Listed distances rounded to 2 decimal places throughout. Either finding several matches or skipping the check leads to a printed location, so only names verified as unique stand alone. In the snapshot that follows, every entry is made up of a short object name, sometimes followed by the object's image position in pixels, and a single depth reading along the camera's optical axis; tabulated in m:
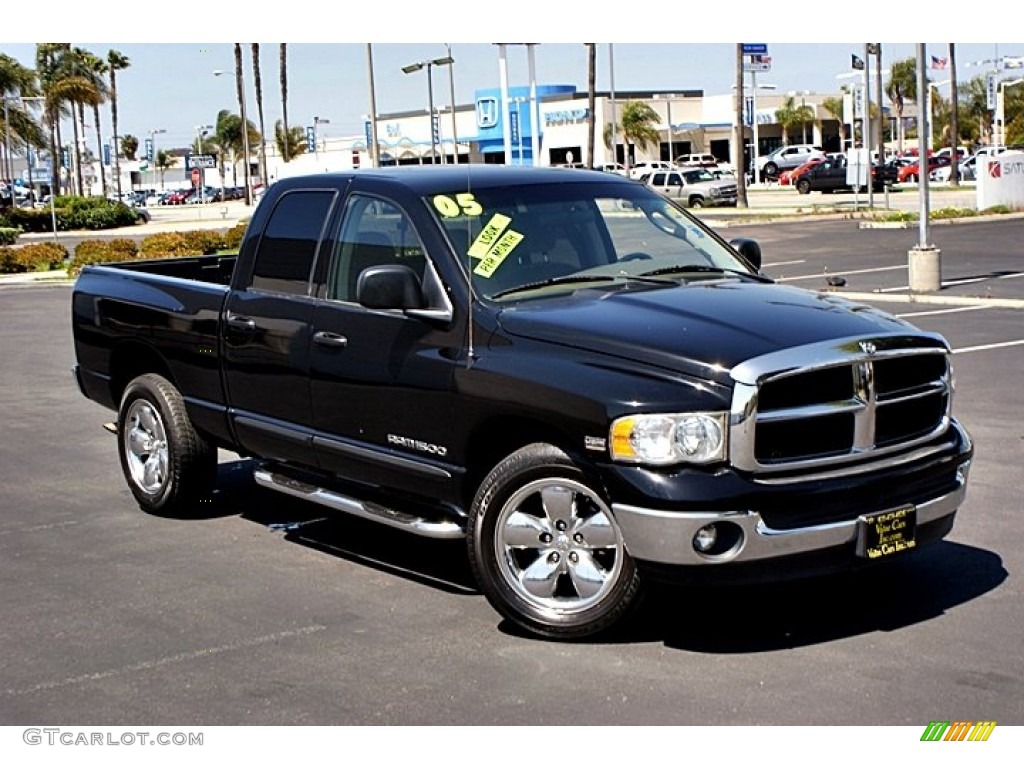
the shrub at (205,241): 35.12
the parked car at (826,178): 63.38
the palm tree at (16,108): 70.88
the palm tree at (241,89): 58.42
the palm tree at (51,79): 78.12
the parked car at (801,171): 65.81
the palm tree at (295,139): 99.12
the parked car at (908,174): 73.44
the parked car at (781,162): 83.88
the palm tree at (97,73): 82.49
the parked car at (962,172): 71.50
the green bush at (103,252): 33.41
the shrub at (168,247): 33.72
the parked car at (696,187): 57.94
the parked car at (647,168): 65.94
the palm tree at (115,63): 101.31
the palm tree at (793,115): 105.49
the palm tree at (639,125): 95.56
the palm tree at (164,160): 155.75
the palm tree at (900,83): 102.38
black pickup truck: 5.59
